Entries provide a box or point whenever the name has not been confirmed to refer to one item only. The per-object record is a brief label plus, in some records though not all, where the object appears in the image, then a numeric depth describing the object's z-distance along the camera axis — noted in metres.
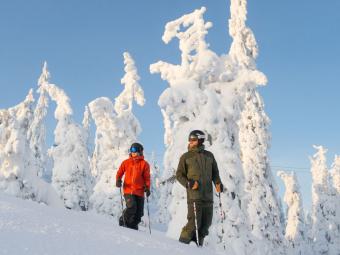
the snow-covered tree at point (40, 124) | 63.02
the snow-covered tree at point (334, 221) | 48.06
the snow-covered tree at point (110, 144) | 33.56
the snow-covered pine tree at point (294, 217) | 49.72
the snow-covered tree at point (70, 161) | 37.28
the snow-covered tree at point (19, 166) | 26.62
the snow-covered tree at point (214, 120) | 19.34
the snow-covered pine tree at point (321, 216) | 48.44
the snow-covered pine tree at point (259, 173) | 28.28
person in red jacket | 8.77
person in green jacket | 7.75
